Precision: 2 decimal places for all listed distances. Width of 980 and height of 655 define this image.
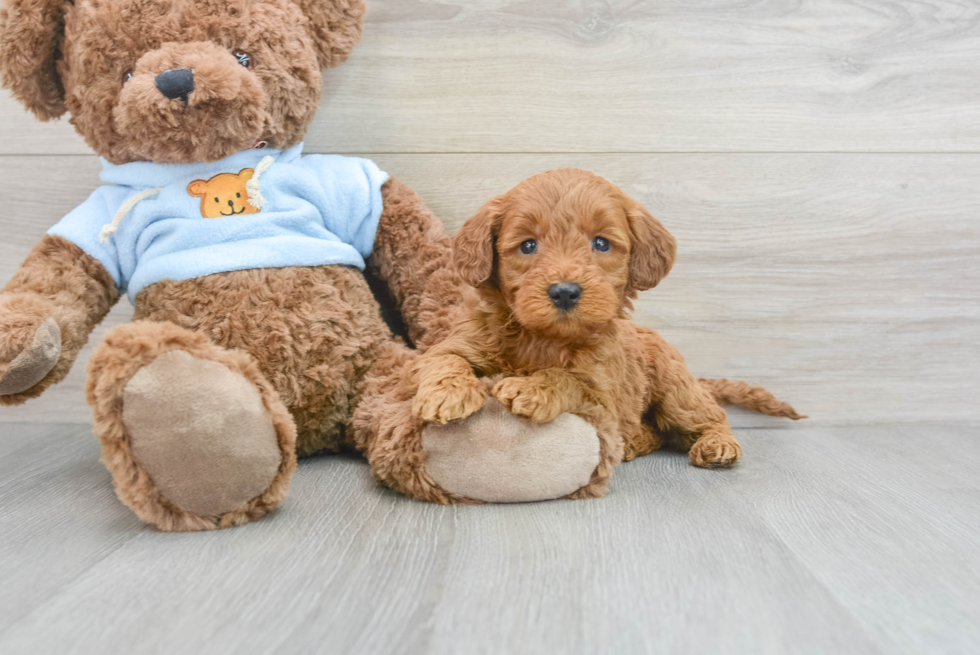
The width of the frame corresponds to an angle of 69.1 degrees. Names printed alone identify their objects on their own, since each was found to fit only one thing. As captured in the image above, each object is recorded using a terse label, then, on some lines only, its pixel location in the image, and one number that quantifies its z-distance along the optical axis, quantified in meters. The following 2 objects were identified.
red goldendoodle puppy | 0.87
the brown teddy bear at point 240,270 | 0.84
